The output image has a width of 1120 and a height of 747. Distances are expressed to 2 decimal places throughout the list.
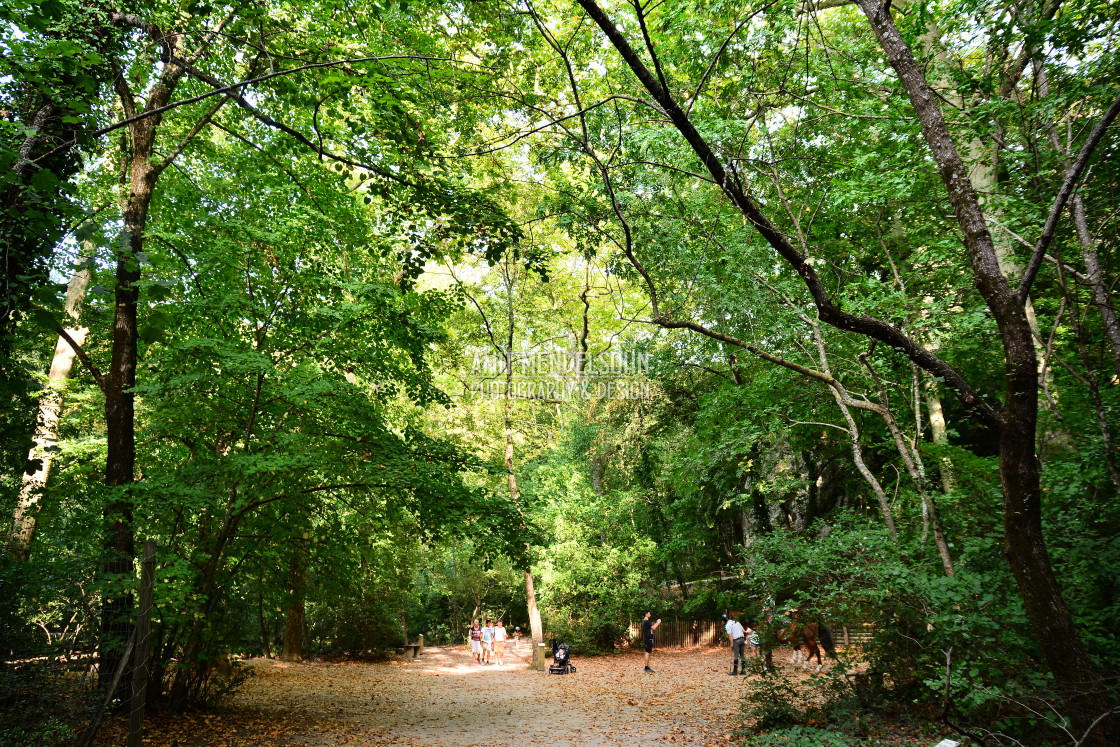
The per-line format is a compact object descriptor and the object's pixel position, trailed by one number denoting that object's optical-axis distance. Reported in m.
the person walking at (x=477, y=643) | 18.67
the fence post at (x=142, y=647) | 5.08
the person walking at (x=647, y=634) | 15.65
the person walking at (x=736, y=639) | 13.62
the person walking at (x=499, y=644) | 19.09
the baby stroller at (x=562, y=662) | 16.06
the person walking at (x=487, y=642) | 18.86
